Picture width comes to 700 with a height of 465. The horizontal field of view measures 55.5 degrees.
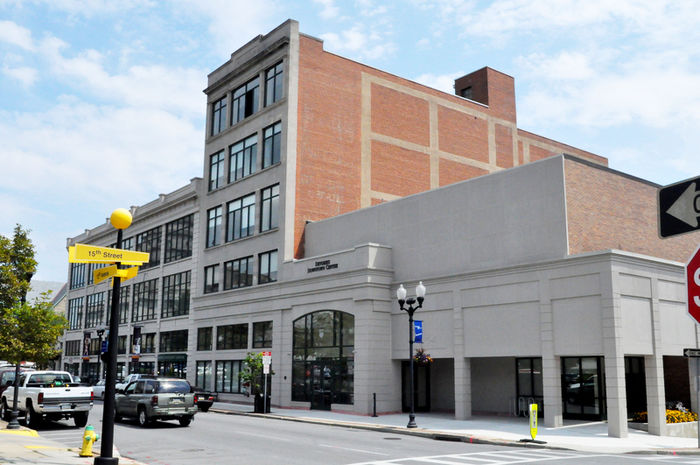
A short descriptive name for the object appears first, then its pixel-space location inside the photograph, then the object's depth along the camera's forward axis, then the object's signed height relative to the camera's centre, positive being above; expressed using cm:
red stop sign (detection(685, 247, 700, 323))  464 +48
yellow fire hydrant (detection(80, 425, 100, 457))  1634 -239
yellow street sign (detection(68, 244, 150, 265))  1335 +187
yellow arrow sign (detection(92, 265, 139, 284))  1374 +156
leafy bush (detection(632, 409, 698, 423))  2645 -260
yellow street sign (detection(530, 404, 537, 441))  2159 -226
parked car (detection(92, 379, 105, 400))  4291 -273
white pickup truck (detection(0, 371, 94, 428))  2408 -188
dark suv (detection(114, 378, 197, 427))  2583 -208
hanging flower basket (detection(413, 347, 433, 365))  3058 -32
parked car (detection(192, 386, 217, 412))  3684 -278
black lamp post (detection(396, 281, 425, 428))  2692 +178
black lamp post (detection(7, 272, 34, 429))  2270 -216
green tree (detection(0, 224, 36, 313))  2741 +330
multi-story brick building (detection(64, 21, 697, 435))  2798 +522
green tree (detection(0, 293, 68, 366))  2594 +59
